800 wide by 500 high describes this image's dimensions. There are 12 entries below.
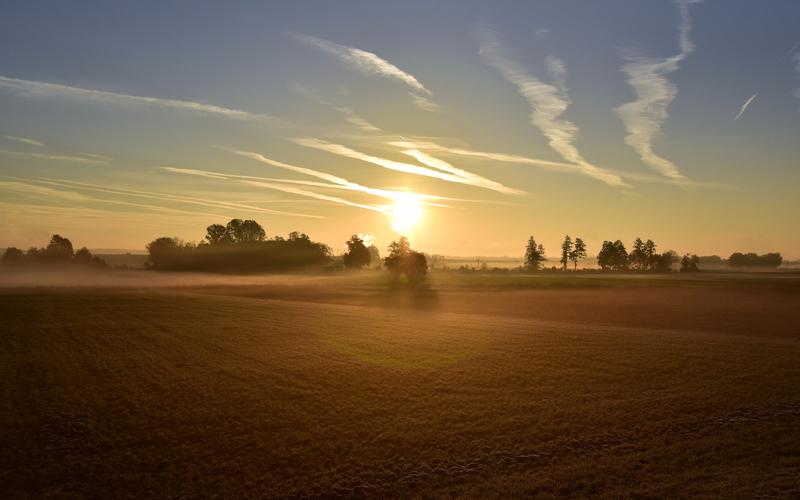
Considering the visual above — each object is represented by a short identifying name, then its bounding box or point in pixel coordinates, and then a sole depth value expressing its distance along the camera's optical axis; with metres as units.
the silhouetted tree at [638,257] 195.00
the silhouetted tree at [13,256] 134.25
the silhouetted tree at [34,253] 141.50
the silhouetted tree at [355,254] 158.00
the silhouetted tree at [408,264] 95.88
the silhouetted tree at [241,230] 195.75
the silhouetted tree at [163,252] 144.50
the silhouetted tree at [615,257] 196.75
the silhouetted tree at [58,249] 142.62
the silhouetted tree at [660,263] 191.38
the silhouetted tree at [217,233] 191.50
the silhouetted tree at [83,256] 140.89
